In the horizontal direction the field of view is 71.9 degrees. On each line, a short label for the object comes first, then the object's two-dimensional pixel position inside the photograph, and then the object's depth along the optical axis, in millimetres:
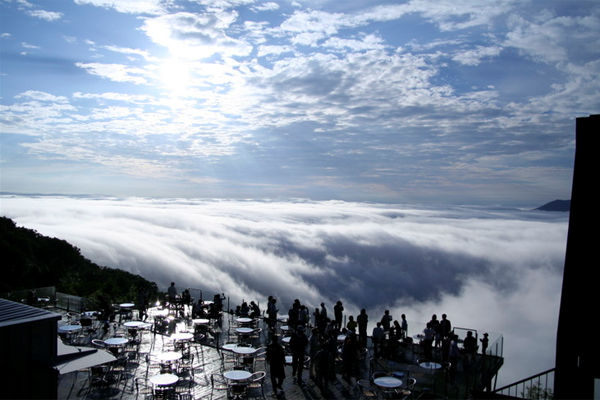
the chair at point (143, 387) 10290
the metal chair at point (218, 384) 10136
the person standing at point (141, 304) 17703
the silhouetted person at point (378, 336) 13697
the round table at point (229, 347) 12224
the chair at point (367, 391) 9767
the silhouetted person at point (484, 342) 12992
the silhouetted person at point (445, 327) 14125
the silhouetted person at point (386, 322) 14938
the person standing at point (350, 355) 11445
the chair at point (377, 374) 10641
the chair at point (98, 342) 12508
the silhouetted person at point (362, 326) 14766
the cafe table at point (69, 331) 13883
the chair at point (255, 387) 10406
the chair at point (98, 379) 10570
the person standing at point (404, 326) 14945
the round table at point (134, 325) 14227
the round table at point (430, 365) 11828
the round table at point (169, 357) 10953
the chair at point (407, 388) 9656
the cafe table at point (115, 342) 12262
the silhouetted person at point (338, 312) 16750
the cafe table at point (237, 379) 9586
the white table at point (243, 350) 11711
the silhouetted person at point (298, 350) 11000
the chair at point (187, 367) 11673
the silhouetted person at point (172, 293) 19233
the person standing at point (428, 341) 13383
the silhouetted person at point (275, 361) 10203
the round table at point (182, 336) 12727
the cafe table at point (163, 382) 9319
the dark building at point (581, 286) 8141
